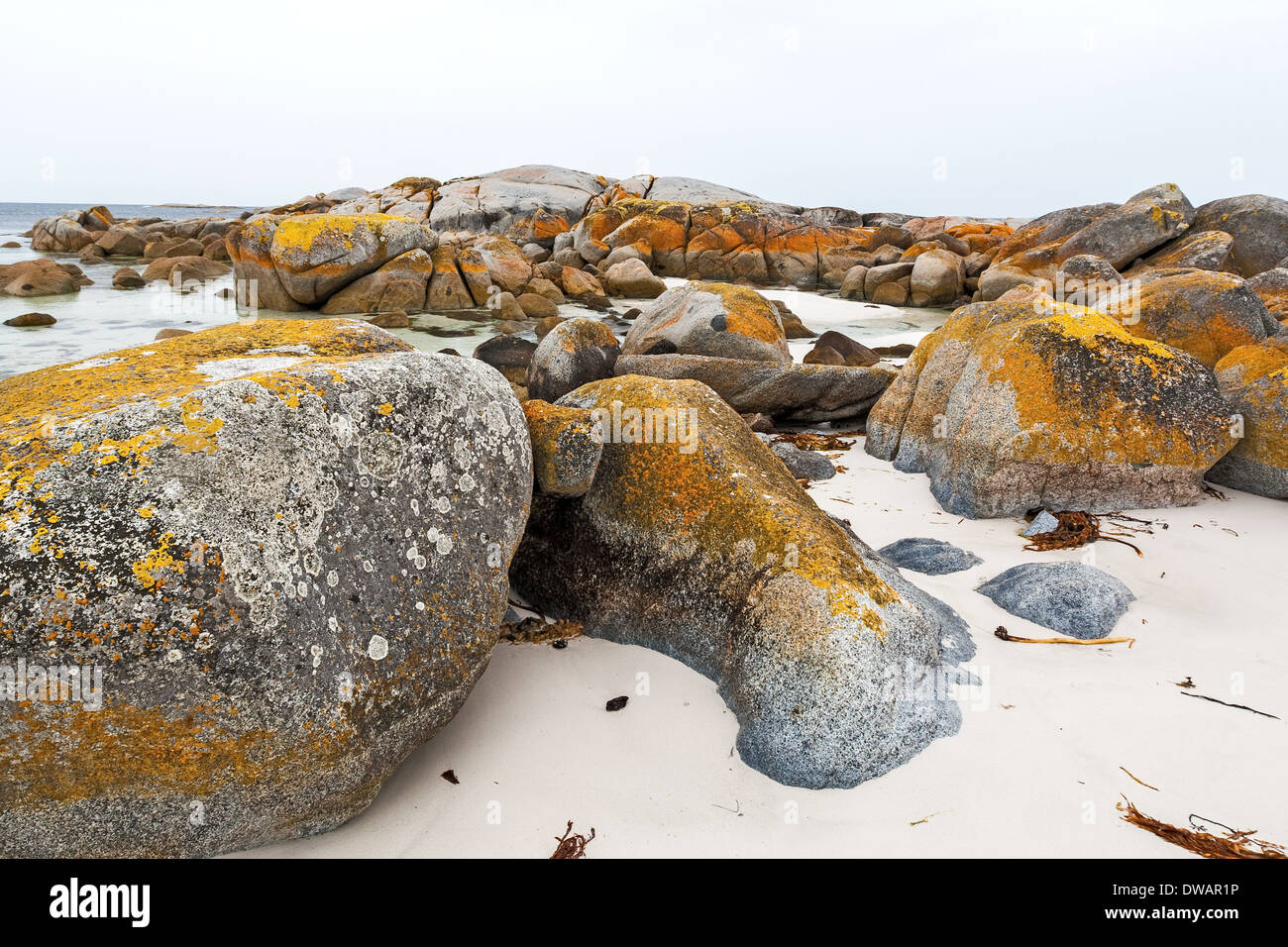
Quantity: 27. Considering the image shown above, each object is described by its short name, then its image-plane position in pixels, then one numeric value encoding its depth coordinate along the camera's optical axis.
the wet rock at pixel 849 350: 11.15
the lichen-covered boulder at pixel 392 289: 17.67
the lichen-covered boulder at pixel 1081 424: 5.24
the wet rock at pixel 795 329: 15.08
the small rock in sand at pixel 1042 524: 4.99
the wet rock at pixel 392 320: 16.83
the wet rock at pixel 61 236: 36.38
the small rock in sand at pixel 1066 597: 3.82
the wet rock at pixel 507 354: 11.36
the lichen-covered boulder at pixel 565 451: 3.54
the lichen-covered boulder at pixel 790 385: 7.96
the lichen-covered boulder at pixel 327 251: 17.05
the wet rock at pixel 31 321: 16.05
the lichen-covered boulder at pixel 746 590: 2.95
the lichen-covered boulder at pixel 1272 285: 10.62
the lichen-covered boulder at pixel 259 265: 17.31
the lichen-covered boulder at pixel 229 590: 2.21
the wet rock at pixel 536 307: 19.08
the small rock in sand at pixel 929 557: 4.55
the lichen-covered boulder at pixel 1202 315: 6.82
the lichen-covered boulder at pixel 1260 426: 5.48
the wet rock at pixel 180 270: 24.05
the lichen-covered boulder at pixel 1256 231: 16.97
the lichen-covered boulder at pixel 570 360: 8.00
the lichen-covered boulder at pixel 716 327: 9.06
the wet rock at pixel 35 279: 20.50
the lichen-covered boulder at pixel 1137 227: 17.36
